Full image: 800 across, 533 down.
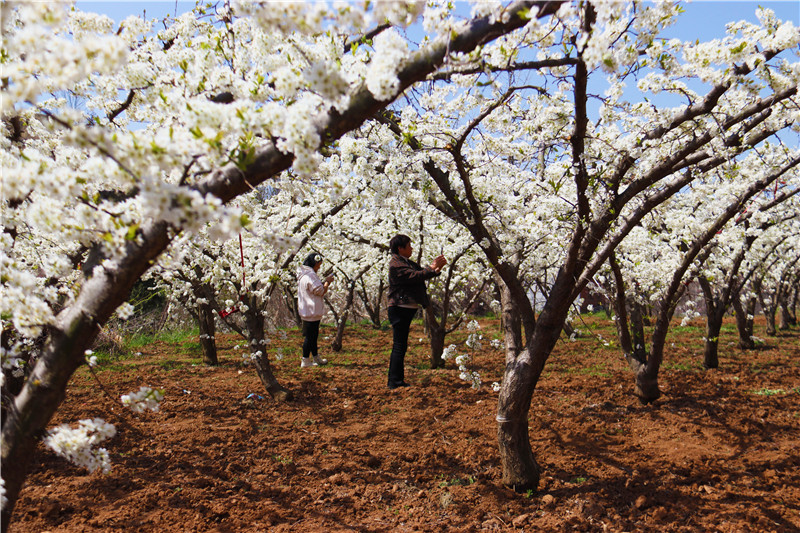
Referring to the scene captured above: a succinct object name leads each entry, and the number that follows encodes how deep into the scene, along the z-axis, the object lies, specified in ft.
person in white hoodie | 24.25
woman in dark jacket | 18.99
